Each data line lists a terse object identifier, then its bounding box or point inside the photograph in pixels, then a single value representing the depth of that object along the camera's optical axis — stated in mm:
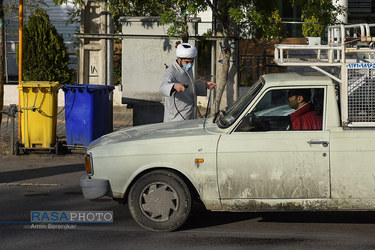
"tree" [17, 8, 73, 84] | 18391
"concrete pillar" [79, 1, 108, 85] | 14875
